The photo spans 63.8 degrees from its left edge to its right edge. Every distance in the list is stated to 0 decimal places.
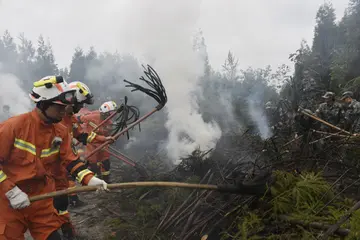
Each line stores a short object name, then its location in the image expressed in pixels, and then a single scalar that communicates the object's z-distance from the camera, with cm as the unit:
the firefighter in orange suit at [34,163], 251
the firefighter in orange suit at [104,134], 653
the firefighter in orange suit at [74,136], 383
